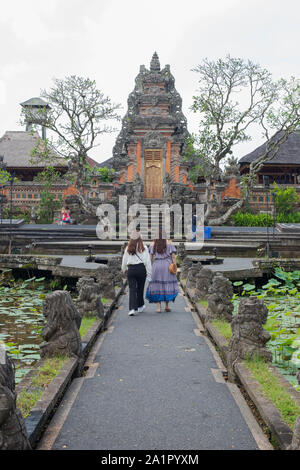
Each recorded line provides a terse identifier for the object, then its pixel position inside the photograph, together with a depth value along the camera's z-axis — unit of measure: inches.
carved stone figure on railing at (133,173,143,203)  1097.4
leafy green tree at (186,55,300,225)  976.3
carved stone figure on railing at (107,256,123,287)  429.1
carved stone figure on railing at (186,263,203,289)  411.8
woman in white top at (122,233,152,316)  298.5
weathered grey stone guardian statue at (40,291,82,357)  181.5
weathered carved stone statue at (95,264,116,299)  350.6
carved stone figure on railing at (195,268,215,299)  347.3
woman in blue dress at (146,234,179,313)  316.5
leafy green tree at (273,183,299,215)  1125.1
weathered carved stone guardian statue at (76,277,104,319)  273.0
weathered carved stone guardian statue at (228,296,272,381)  175.2
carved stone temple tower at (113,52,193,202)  1156.5
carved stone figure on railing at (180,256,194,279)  490.1
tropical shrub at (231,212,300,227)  1080.2
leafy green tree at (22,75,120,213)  974.4
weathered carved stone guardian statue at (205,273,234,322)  262.8
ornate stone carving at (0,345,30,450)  98.5
